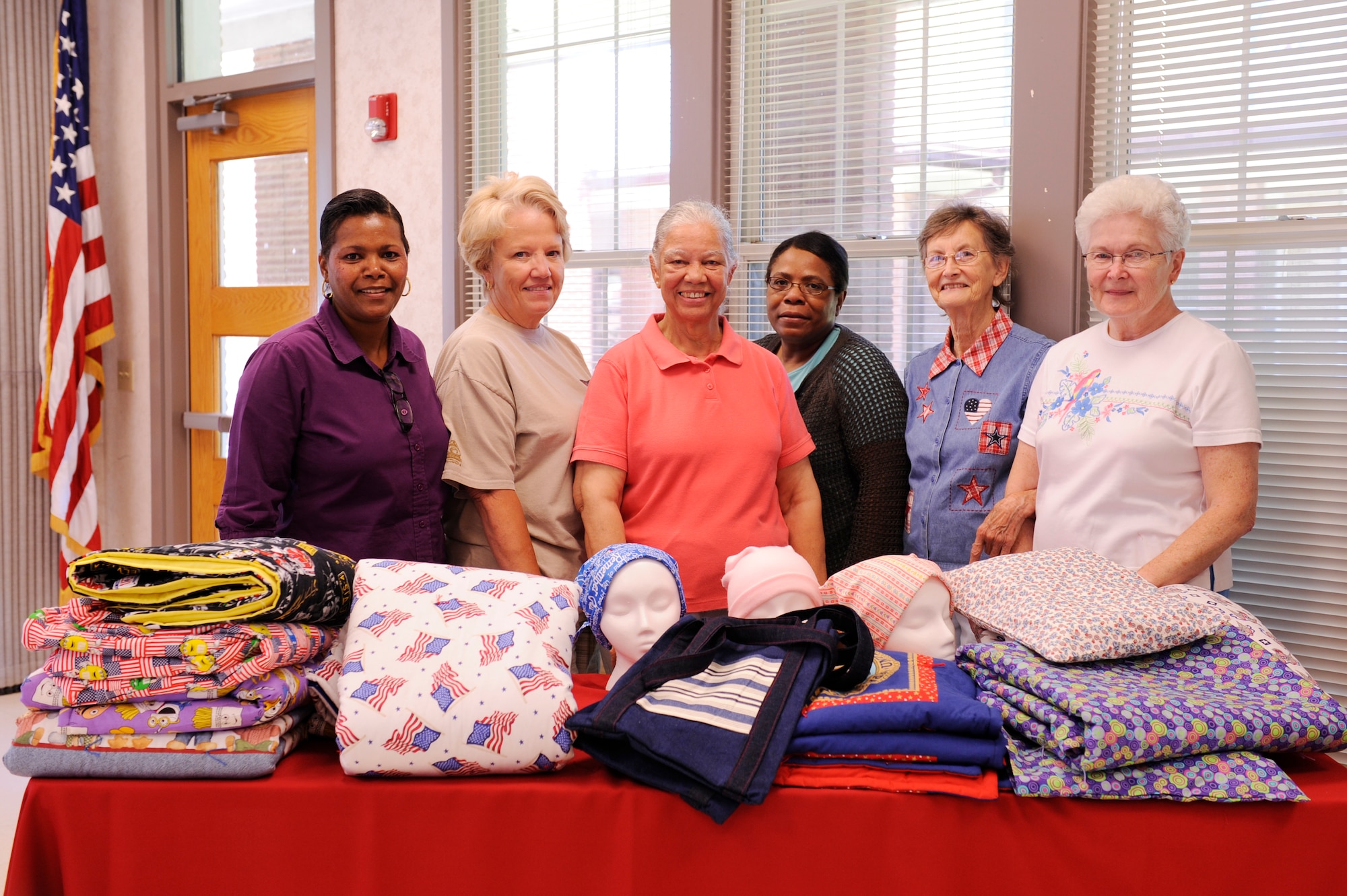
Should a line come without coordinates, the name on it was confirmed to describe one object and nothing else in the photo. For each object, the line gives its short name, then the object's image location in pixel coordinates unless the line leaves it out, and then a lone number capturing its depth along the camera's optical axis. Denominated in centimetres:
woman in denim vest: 212
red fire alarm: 363
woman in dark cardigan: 221
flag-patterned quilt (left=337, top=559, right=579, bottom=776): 122
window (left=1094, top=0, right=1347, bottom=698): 222
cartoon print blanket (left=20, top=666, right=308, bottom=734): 125
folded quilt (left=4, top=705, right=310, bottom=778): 125
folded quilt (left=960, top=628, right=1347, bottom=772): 115
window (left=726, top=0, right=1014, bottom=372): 265
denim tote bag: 115
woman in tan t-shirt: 190
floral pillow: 128
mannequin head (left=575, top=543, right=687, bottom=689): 136
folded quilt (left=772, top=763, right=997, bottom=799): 118
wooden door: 400
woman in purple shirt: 175
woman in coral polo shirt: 186
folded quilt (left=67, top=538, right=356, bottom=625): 125
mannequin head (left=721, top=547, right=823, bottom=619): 141
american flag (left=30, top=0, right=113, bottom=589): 410
